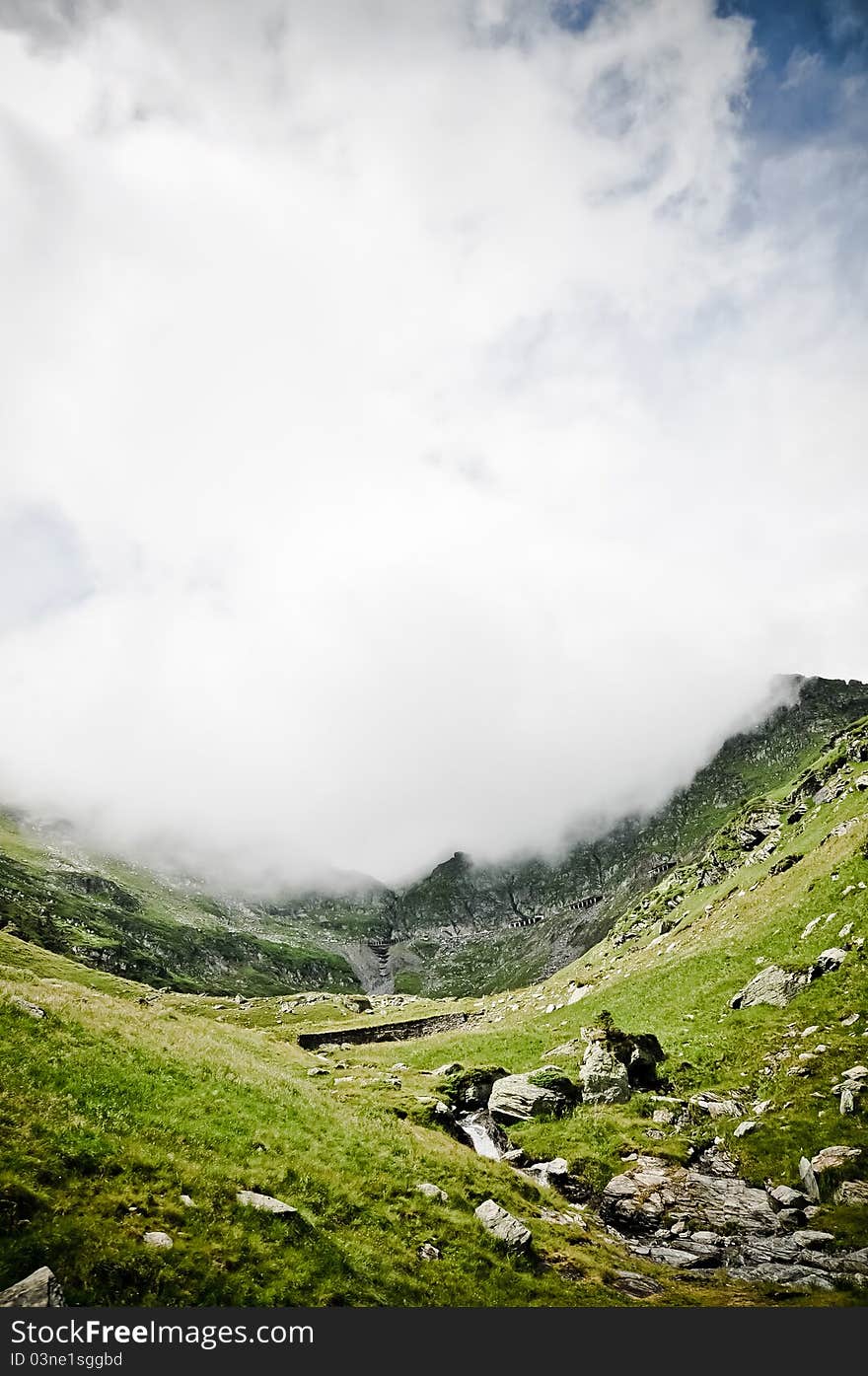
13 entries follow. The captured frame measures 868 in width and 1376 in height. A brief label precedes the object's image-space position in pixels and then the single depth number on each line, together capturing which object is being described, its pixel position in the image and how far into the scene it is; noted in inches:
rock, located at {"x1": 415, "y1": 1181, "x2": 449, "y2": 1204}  688.4
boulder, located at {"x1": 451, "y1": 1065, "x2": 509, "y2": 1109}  1241.4
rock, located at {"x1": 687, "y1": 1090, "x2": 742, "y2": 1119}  969.5
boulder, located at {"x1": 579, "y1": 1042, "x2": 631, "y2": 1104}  1109.5
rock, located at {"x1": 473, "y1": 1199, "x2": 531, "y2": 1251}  619.2
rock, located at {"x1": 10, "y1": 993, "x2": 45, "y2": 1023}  764.6
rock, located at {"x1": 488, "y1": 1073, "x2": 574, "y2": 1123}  1130.7
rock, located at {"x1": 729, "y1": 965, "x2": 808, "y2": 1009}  1224.8
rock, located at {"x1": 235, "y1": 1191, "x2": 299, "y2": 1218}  539.2
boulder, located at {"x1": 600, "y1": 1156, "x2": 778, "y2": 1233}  714.8
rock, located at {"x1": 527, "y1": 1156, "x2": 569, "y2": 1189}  893.8
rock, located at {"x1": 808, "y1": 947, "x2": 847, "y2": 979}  1179.4
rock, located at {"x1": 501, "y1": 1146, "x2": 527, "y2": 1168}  977.5
